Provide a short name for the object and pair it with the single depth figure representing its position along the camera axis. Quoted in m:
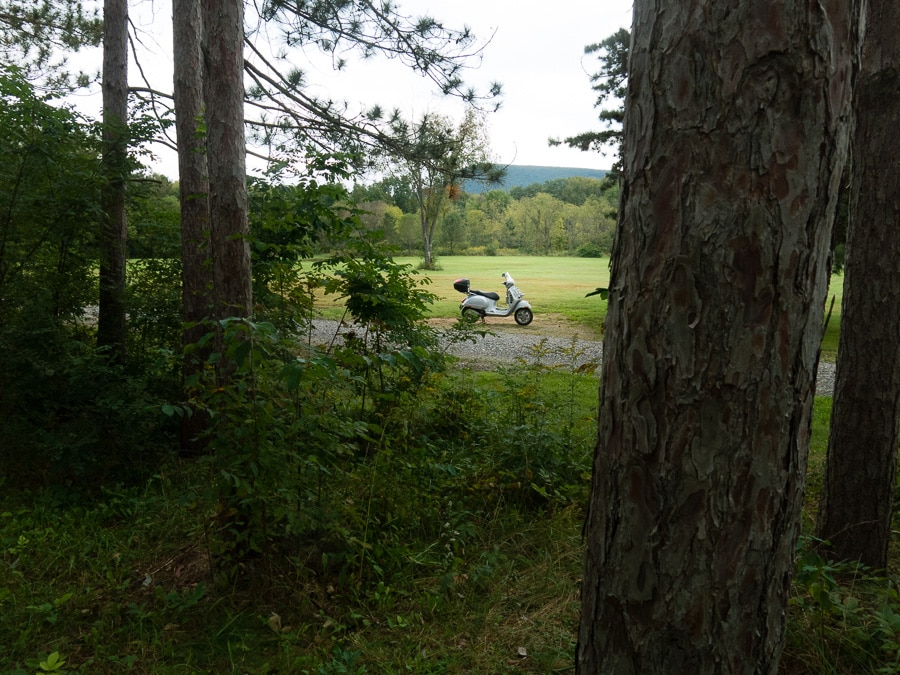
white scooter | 15.79
